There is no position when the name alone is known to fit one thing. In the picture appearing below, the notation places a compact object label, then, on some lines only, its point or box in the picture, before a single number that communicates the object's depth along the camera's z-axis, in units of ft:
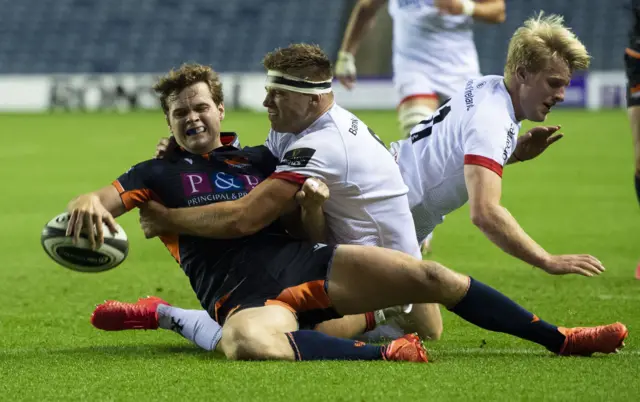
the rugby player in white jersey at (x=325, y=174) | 32.91
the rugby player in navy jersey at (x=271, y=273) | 31.73
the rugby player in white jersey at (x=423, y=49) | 59.93
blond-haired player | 33.53
